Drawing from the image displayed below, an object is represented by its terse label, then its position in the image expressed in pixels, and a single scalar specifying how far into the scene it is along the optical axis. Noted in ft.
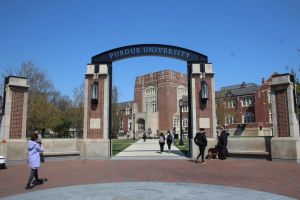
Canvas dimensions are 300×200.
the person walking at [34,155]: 29.08
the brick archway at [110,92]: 56.90
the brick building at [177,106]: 201.47
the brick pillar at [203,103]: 57.06
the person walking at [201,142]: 47.98
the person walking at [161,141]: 69.72
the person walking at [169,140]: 70.18
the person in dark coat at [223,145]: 52.80
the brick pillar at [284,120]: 46.98
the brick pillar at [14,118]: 49.16
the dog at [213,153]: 54.08
